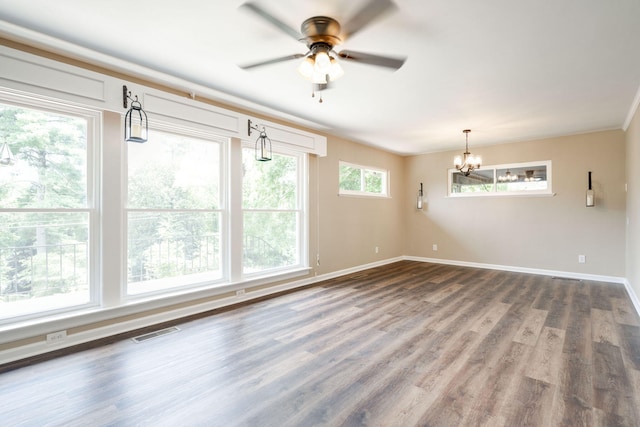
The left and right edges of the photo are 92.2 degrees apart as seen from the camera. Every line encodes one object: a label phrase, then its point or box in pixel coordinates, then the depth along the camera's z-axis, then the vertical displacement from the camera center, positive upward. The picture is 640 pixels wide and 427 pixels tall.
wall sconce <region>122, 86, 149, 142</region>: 2.83 +0.92
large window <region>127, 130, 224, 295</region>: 3.23 +0.02
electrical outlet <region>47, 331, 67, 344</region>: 2.64 -1.06
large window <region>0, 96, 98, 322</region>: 2.55 +0.05
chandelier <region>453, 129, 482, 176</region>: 5.36 +0.90
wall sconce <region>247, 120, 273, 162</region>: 3.95 +0.94
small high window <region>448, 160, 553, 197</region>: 5.77 +0.65
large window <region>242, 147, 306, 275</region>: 4.28 +0.02
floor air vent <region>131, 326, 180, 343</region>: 2.89 -1.17
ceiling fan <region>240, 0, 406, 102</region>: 2.17 +1.22
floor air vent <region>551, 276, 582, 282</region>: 5.38 -1.15
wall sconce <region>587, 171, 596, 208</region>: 5.16 +0.24
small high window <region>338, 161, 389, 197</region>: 5.89 +0.68
